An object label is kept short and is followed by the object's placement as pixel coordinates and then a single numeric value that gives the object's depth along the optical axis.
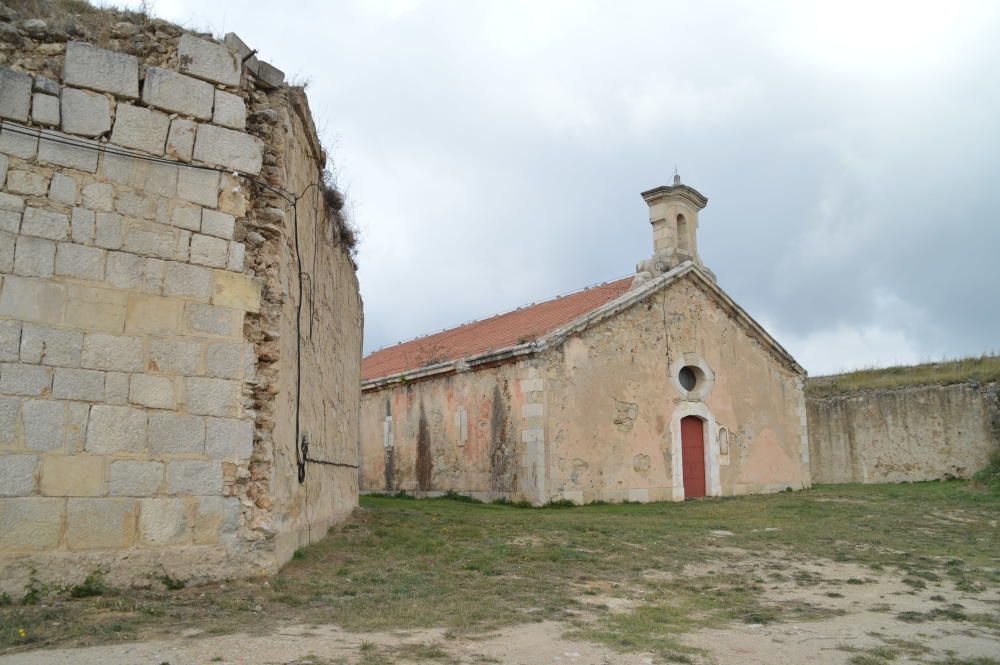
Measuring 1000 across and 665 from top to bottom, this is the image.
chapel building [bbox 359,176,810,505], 15.49
